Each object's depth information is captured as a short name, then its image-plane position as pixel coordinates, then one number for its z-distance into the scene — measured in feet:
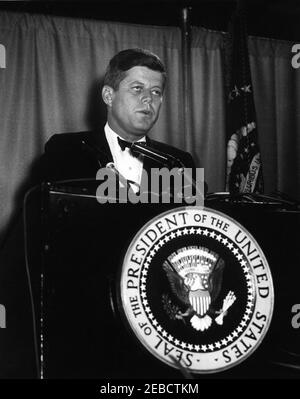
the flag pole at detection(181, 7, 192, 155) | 10.11
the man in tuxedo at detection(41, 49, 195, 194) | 7.06
